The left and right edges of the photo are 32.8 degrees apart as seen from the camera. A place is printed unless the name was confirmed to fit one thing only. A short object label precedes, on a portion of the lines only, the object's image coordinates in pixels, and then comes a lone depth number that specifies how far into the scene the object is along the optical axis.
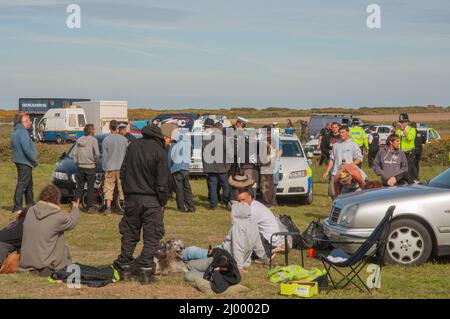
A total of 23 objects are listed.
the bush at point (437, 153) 30.06
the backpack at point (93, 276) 8.84
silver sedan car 10.20
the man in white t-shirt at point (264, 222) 10.98
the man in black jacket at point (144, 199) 8.88
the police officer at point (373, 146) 25.31
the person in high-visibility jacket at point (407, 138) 16.83
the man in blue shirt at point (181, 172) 16.48
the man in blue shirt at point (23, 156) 14.93
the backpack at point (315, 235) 11.52
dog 9.59
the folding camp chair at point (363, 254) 8.56
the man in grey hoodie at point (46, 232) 9.34
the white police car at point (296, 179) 17.44
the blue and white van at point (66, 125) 46.16
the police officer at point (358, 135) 21.62
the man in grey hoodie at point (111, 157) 15.59
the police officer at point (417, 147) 18.13
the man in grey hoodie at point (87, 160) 15.66
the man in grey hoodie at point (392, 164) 13.80
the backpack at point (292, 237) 11.66
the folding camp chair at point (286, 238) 9.83
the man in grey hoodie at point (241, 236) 9.98
